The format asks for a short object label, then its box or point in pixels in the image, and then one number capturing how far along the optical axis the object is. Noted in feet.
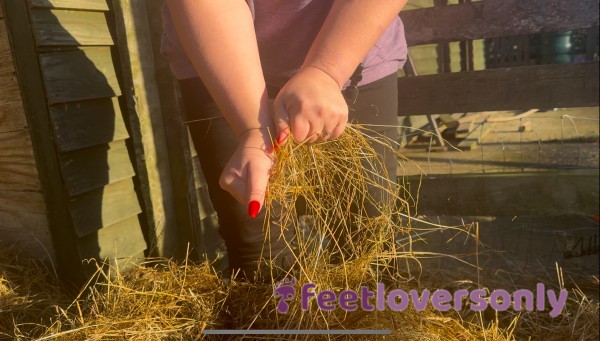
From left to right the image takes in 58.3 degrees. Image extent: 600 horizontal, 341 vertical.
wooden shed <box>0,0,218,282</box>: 6.95
